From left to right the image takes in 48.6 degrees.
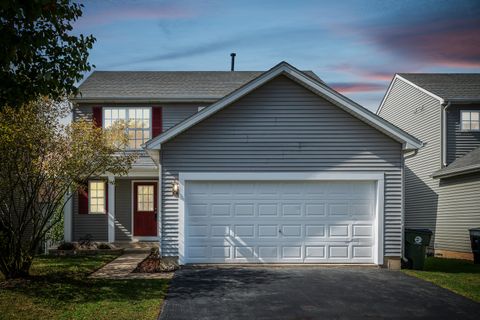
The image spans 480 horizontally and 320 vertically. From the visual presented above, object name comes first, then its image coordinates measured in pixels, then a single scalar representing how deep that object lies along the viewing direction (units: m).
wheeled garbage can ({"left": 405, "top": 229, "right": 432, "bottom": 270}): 14.87
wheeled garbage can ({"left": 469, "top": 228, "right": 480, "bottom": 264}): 18.00
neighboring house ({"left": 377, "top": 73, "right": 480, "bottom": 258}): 20.22
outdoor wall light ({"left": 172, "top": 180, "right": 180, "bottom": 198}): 14.61
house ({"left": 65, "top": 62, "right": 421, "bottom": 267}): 14.75
